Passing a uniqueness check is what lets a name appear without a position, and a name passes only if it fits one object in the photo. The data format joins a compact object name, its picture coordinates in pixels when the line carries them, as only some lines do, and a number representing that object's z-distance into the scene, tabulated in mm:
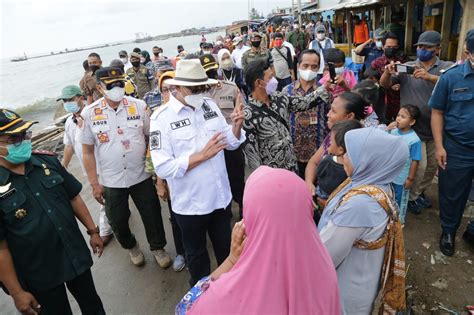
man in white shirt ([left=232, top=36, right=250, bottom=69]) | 7395
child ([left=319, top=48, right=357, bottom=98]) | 3708
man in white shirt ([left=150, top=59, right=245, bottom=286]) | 2137
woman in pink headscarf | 989
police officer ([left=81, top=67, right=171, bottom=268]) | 2781
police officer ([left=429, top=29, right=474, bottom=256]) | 2588
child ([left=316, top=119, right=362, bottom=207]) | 1956
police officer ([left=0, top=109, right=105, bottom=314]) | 1844
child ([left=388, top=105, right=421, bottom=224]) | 3078
